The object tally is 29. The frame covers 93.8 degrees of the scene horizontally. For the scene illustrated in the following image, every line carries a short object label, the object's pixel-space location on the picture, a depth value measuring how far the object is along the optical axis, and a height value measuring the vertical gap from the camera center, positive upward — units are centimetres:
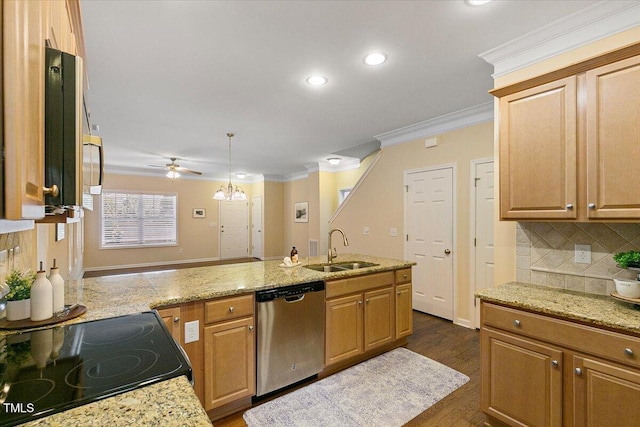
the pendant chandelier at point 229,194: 505 +35
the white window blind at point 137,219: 745 -15
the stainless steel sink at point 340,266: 305 -54
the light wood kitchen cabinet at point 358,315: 257 -93
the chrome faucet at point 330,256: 316 -45
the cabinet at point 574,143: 168 +45
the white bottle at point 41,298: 132 -38
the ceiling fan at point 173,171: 574 +83
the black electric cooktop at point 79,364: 78 -49
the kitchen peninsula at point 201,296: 149 -52
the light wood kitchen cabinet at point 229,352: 197 -95
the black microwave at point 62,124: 76 +23
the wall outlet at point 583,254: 200 -27
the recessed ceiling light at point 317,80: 278 +127
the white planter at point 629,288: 162 -40
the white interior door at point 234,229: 916 -49
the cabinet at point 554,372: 143 -85
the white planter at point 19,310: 130 -42
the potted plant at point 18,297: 131 -37
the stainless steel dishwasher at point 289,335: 219 -94
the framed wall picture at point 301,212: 820 +5
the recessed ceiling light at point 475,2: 178 +127
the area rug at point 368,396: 207 -142
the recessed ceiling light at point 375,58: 238 +127
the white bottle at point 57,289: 141 -36
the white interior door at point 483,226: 352 -14
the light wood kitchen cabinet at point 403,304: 306 -94
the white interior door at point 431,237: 393 -32
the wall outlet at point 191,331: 190 -75
